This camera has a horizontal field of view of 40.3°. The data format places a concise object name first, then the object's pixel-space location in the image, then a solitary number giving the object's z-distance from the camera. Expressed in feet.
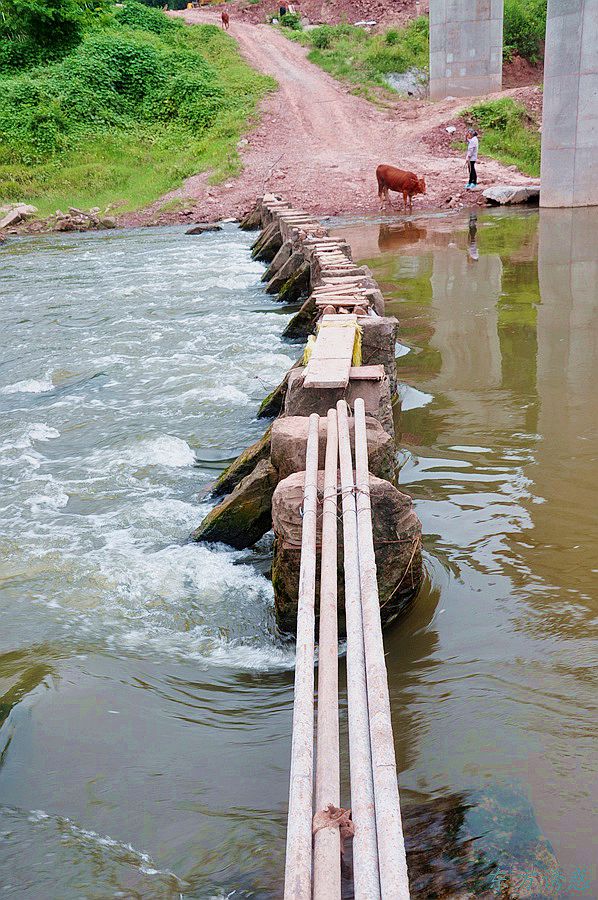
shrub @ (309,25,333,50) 122.52
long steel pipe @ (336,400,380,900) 6.23
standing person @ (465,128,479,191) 67.56
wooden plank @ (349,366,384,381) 16.98
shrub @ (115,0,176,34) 123.75
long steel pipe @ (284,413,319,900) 6.37
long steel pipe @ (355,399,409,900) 6.05
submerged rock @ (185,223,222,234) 68.65
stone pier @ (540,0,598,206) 56.08
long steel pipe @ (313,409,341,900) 6.50
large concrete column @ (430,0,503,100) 98.43
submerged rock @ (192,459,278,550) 16.03
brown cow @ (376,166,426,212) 67.46
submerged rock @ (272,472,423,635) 12.42
